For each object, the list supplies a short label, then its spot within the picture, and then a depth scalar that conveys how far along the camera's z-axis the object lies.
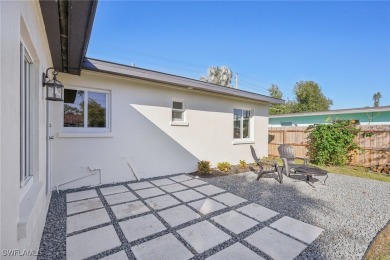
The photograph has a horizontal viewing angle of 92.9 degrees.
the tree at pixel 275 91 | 29.36
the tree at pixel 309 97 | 24.48
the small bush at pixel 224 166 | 7.34
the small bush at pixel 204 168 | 6.76
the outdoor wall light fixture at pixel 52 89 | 3.47
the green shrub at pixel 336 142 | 8.36
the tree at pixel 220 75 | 25.77
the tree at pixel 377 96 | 58.58
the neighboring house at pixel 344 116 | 12.07
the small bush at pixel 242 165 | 7.86
